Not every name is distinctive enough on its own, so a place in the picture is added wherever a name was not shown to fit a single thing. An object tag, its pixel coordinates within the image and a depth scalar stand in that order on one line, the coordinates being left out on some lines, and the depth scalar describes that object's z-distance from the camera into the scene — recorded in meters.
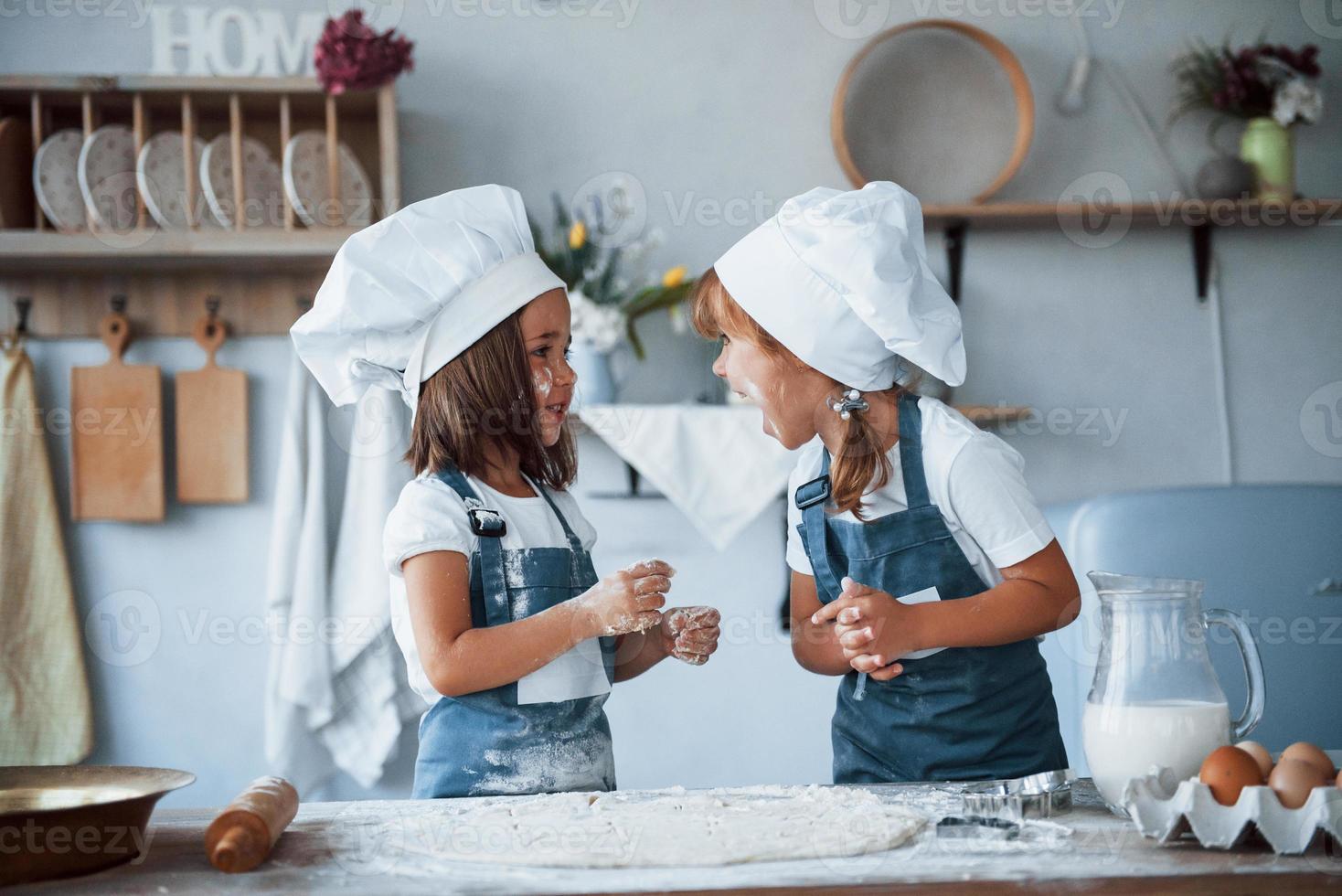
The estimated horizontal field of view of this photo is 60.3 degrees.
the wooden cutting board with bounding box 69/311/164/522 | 1.89
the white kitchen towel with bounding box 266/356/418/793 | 1.83
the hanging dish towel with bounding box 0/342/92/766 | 1.84
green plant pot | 2.00
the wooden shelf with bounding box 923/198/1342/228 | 1.96
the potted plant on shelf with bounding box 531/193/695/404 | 1.85
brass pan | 0.63
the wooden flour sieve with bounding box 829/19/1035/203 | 2.05
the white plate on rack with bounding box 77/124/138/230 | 1.78
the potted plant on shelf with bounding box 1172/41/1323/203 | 1.98
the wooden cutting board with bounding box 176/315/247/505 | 1.92
